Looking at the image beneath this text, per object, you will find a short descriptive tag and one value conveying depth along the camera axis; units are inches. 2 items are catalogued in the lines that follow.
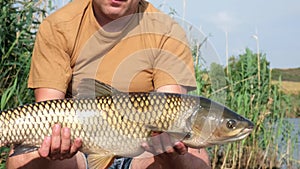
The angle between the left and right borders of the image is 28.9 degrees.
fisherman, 108.4
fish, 91.7
